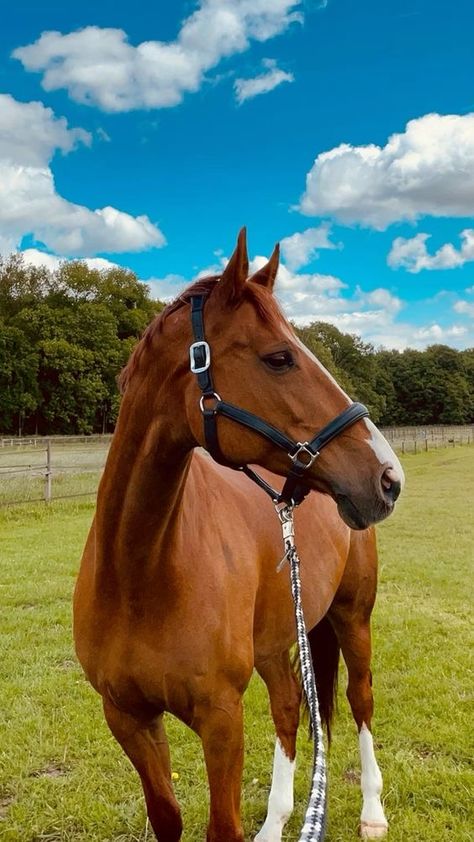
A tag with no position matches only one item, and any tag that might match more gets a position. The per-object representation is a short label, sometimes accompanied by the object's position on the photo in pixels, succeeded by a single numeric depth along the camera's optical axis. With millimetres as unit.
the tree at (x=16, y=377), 45875
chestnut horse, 1943
